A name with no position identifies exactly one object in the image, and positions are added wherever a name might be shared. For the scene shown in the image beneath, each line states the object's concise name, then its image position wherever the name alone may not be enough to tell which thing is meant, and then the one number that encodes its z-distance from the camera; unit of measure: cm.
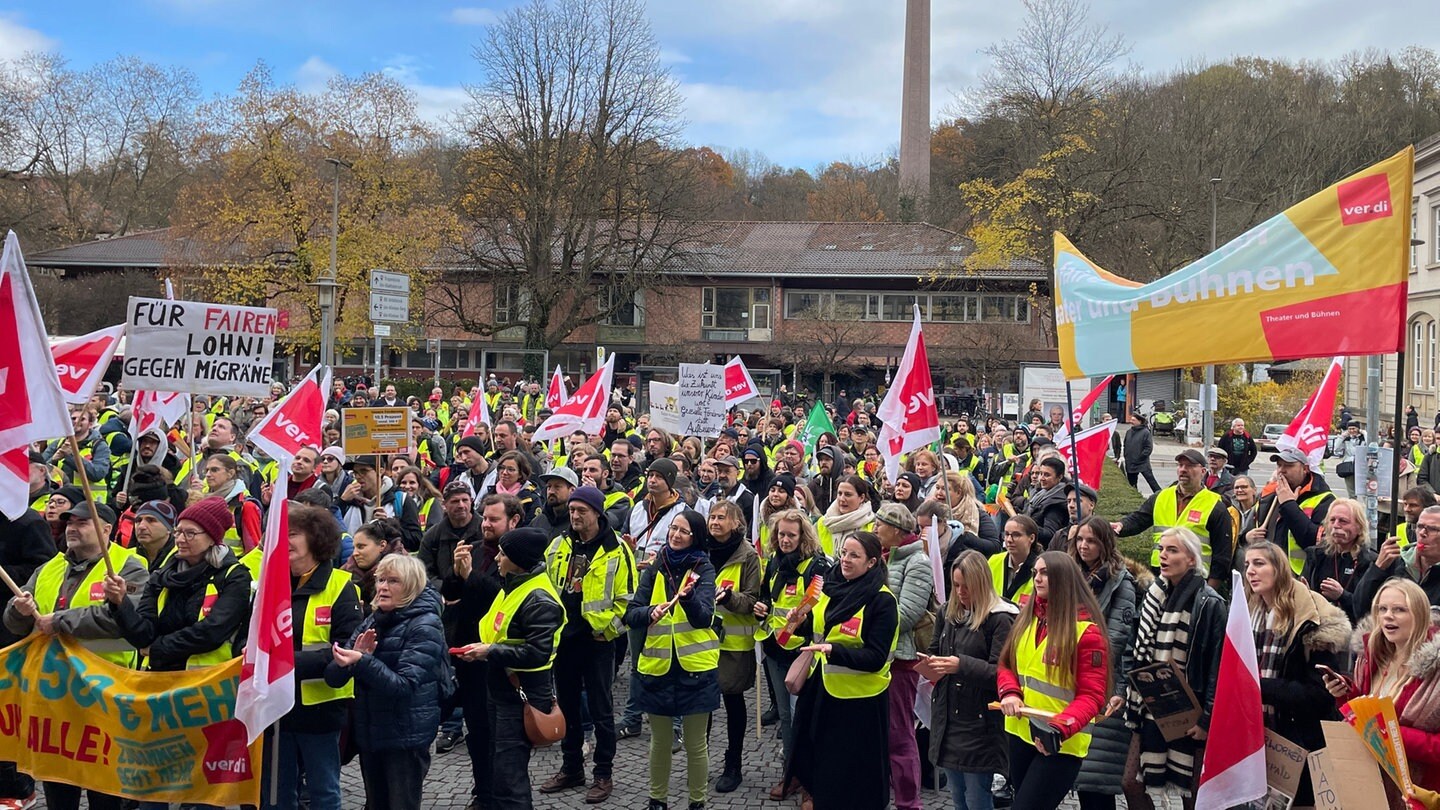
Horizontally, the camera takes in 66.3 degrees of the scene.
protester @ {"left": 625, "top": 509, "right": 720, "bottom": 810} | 605
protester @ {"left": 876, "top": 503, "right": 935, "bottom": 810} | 604
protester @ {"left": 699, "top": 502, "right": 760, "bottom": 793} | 647
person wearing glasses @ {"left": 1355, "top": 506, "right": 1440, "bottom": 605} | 580
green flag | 1523
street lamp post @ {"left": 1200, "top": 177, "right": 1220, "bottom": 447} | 2447
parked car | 2995
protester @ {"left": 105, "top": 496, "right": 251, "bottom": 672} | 502
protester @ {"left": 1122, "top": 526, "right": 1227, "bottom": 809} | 485
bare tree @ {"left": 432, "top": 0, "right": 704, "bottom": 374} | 4197
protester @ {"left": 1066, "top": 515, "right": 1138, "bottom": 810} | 498
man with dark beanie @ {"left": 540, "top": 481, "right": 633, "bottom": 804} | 653
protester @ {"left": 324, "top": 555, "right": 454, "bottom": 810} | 499
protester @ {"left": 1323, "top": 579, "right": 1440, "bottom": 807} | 397
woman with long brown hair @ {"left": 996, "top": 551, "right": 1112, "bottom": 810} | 469
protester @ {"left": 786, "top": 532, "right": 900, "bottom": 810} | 545
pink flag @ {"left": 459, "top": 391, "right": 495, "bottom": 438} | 1522
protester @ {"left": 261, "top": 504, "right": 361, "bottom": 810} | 509
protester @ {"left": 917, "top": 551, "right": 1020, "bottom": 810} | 534
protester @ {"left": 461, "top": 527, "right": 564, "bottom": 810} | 549
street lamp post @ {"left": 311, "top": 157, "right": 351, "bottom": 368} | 2147
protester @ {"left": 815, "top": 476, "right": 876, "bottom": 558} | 732
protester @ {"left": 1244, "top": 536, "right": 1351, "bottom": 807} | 462
